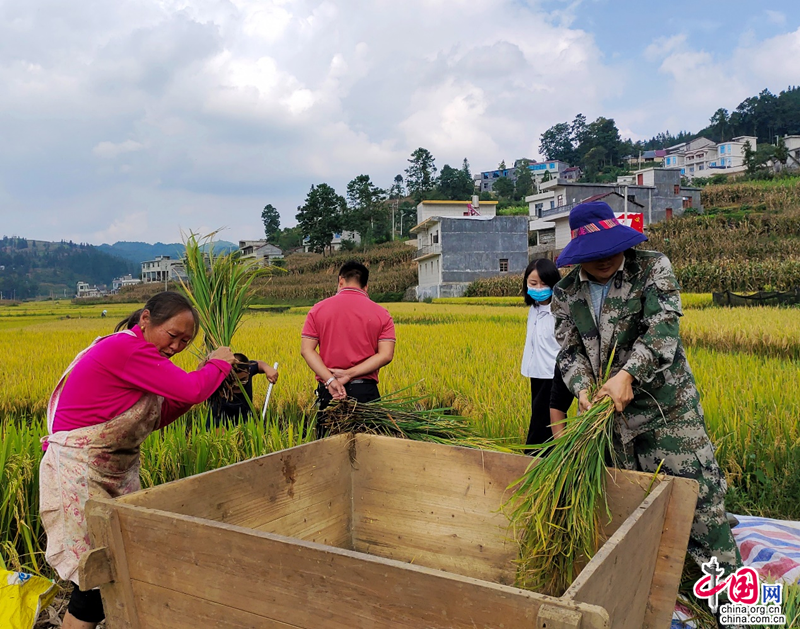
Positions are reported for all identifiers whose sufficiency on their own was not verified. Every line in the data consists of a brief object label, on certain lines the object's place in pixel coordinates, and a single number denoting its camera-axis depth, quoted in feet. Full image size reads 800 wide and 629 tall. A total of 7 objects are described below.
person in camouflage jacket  6.56
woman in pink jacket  6.23
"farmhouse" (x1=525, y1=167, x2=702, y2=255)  124.06
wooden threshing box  3.41
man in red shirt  10.64
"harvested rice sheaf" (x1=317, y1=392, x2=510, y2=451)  8.07
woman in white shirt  11.57
